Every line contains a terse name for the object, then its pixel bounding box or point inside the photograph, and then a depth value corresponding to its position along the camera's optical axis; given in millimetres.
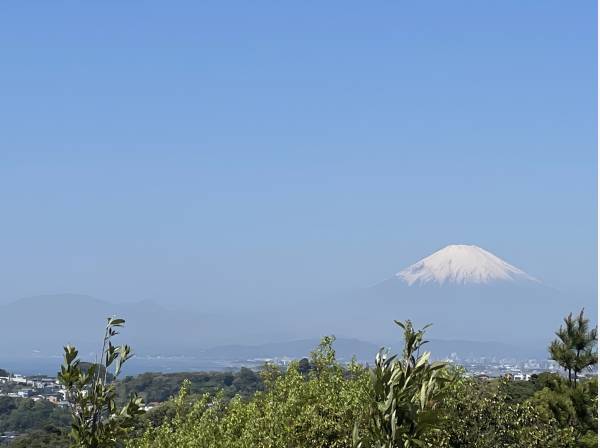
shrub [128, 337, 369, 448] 29100
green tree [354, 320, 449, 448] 10904
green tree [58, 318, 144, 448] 13141
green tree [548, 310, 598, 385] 40417
